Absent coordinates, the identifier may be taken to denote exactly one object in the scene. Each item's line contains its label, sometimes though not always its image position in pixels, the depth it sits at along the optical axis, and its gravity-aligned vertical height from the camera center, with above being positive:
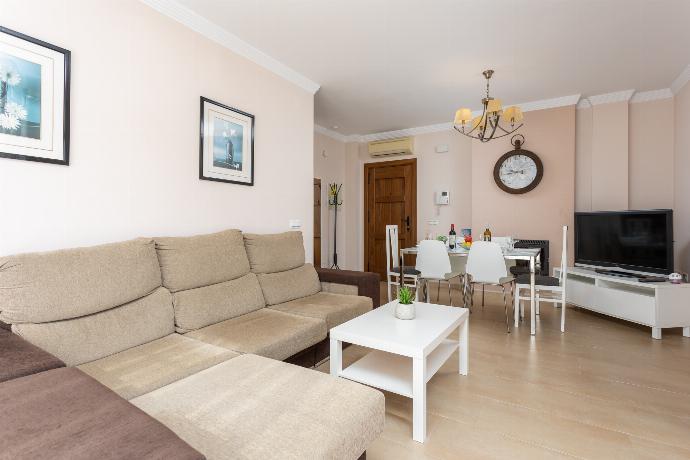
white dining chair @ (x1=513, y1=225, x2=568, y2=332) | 3.41 -0.53
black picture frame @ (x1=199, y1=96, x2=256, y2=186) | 2.75 +0.81
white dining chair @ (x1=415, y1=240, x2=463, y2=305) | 3.92 -0.35
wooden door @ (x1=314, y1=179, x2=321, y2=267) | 5.78 +0.12
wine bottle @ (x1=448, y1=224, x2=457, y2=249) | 4.13 -0.11
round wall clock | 4.71 +0.85
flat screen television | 3.47 -0.08
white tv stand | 3.14 -0.66
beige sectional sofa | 1.11 -0.60
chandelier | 3.35 +1.18
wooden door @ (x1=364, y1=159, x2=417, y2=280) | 5.94 +0.43
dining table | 3.29 -0.25
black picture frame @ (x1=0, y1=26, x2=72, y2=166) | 1.94 +0.70
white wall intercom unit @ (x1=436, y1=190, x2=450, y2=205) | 5.57 +0.54
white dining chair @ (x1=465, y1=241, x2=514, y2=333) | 3.53 -0.34
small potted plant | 2.24 -0.49
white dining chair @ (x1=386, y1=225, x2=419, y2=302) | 4.21 -0.48
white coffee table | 1.73 -0.65
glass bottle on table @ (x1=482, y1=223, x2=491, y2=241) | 4.12 -0.06
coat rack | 6.10 +0.47
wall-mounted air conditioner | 5.82 +1.42
